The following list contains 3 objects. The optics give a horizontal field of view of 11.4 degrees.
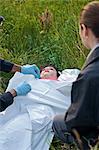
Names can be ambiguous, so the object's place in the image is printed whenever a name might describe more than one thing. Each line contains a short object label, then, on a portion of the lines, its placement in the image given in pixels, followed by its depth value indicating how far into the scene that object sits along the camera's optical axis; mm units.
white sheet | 3369
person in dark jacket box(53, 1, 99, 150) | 2439
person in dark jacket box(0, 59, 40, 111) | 3258
